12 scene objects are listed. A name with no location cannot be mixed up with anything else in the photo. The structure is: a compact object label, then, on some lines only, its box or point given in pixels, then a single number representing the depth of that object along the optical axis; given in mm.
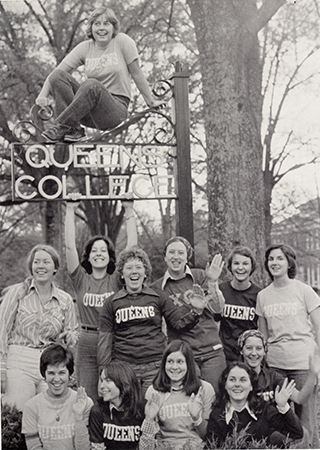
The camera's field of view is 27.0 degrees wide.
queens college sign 4270
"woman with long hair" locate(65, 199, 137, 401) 3979
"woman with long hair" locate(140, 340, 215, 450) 3693
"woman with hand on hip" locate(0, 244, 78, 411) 3914
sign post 4449
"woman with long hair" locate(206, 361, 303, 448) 3770
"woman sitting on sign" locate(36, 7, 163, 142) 4348
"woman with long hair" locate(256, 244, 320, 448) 3971
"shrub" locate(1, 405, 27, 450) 3941
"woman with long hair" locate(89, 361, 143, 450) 3689
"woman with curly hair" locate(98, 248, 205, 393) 3803
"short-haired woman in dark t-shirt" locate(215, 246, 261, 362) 4047
